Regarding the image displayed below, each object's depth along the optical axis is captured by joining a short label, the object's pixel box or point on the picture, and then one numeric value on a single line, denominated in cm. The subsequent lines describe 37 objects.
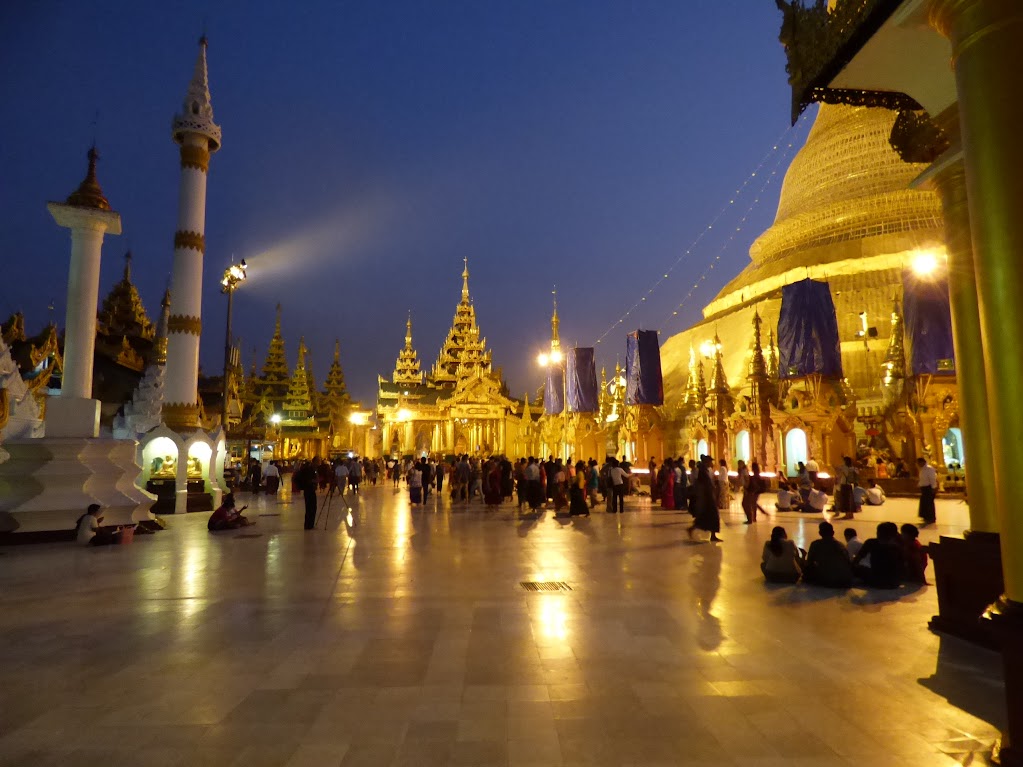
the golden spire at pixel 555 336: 4325
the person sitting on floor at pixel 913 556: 686
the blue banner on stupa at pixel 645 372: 2822
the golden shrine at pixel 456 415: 5541
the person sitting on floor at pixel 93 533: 1021
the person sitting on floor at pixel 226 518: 1203
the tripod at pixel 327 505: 1364
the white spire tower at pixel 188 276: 1717
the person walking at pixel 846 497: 1352
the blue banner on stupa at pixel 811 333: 2277
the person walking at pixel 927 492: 1205
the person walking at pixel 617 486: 1538
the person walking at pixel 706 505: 1039
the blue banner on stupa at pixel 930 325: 2048
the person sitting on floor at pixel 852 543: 743
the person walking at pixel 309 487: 1220
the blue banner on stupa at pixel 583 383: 3300
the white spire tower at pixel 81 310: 1186
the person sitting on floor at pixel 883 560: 661
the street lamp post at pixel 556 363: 3717
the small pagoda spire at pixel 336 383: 6112
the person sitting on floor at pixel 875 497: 1622
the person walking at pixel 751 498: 1290
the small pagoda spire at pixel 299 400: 5125
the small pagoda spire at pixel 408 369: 6612
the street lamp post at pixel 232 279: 1853
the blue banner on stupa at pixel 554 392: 3878
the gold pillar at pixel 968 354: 505
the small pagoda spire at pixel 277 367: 5768
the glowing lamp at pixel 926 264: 2052
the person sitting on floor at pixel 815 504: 1484
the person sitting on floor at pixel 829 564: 661
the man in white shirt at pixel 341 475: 2169
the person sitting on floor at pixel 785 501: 1517
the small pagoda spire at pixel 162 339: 3191
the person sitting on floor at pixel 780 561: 682
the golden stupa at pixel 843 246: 2862
